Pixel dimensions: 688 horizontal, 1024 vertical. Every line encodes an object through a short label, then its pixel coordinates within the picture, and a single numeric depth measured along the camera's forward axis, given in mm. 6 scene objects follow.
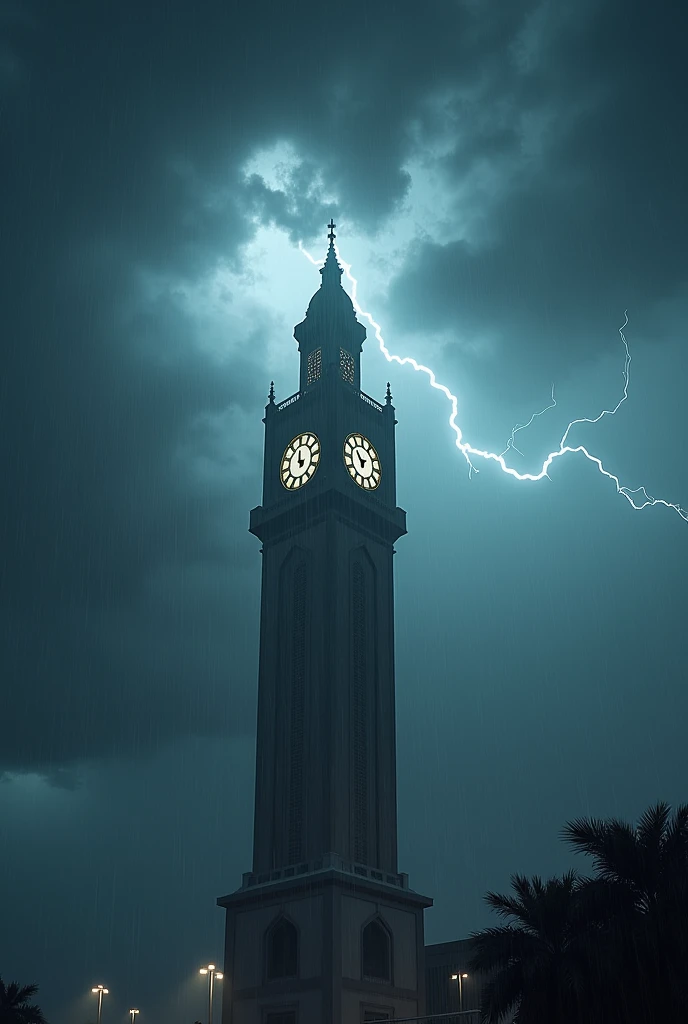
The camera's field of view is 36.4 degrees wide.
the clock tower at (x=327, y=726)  54062
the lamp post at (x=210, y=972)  54209
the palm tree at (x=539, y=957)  24188
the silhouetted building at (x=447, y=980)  84438
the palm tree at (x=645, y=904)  22969
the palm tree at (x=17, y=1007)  48875
